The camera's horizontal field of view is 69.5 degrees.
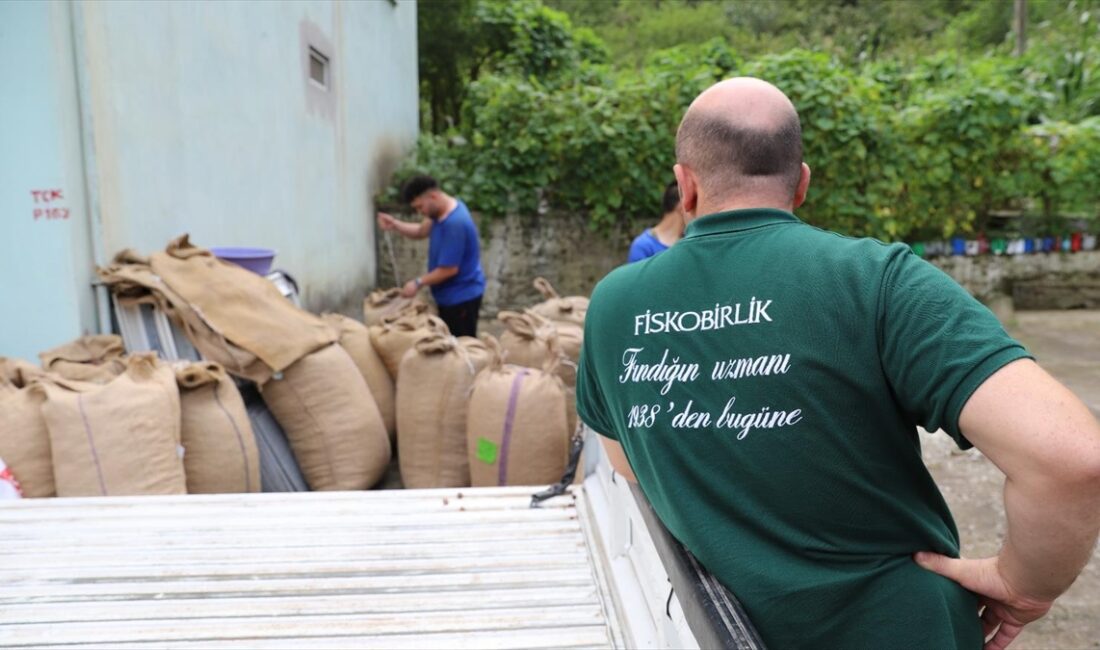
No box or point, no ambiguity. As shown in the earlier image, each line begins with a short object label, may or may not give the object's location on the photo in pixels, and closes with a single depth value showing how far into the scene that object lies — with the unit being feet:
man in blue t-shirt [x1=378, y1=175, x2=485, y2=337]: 15.74
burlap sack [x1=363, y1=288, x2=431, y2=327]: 15.28
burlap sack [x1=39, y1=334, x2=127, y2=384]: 9.11
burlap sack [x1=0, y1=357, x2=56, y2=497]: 8.46
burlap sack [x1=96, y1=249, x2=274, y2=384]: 9.86
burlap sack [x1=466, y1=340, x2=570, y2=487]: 9.96
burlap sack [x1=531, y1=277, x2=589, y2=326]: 13.25
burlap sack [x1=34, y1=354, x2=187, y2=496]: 8.38
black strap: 7.37
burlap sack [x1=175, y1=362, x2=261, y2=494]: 9.29
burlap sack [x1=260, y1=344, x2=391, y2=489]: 10.57
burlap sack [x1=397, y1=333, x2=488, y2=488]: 11.05
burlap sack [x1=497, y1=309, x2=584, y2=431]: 11.55
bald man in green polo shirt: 3.01
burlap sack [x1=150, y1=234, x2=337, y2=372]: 9.97
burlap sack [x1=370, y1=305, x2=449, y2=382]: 12.20
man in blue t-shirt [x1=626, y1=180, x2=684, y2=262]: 12.41
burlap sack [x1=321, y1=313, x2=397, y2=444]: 12.03
